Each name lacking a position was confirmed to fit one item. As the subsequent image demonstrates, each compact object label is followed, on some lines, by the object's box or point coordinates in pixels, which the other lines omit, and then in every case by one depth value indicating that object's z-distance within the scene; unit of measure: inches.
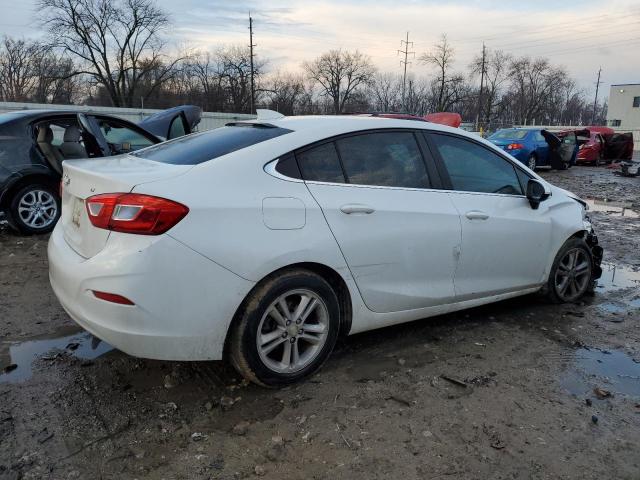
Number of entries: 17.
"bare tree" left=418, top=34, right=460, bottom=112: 2790.4
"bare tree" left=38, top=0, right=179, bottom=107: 1971.0
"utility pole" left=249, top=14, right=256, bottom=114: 2001.0
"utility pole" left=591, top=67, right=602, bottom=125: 3654.0
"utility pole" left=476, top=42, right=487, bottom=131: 2660.9
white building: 2861.7
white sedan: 105.7
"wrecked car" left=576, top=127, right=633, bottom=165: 880.3
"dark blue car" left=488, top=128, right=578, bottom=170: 716.0
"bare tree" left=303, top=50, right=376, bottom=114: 3186.5
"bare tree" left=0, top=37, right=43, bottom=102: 2285.9
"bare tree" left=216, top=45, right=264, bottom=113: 2359.1
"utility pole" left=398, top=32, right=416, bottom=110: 2553.9
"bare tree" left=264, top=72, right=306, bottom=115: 2543.1
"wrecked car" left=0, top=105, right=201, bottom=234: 253.3
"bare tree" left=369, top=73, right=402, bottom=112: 3176.7
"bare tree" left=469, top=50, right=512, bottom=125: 2822.3
